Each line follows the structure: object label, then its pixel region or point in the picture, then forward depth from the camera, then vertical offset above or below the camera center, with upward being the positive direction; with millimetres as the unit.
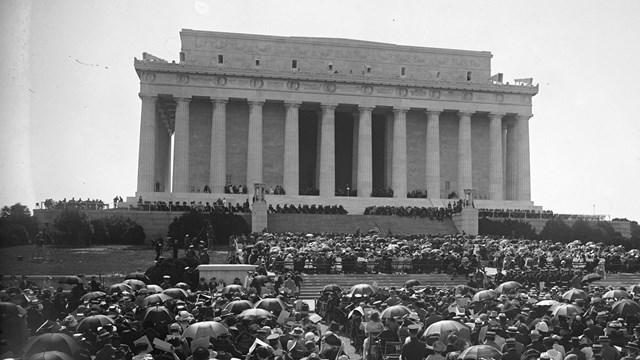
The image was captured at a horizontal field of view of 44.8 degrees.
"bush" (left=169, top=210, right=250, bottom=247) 55500 +559
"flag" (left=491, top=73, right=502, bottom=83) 86950 +17821
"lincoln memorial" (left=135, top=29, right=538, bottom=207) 76375 +11993
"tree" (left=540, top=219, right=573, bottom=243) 64188 +431
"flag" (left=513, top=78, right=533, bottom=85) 84425 +17068
